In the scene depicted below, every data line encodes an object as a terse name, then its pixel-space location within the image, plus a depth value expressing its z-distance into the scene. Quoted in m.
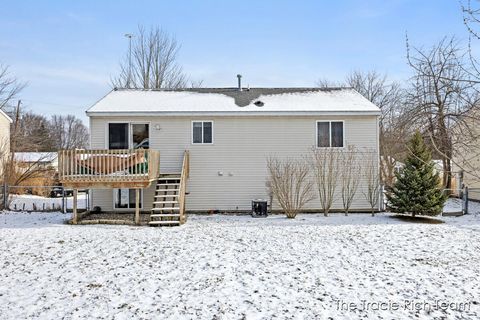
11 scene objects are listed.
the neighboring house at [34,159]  23.92
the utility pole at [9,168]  15.90
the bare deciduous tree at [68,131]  58.56
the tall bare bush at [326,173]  13.99
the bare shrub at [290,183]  13.58
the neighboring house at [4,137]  21.76
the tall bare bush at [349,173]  14.27
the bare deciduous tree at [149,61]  27.34
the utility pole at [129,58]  27.00
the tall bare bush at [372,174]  14.33
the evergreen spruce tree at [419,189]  12.59
